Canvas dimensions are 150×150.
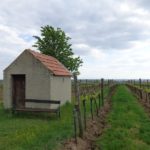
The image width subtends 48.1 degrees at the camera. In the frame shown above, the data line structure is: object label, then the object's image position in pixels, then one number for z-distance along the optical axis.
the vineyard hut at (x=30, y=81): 9.50
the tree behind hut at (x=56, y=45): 19.34
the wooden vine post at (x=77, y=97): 5.96
